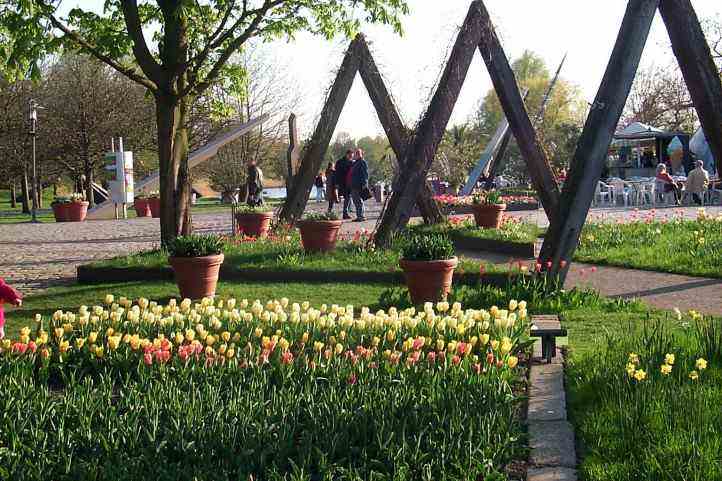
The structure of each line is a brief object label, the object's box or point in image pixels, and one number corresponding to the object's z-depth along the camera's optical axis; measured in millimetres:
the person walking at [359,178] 21328
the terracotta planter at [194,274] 9445
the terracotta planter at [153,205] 29859
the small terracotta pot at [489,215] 16406
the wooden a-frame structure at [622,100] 7824
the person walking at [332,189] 24666
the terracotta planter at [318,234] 12516
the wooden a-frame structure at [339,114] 15289
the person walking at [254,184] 23203
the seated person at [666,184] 27406
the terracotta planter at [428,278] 8500
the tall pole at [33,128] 26844
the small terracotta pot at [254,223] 15961
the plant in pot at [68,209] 27297
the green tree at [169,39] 12375
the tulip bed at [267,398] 3645
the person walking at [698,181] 24953
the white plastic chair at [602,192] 29969
